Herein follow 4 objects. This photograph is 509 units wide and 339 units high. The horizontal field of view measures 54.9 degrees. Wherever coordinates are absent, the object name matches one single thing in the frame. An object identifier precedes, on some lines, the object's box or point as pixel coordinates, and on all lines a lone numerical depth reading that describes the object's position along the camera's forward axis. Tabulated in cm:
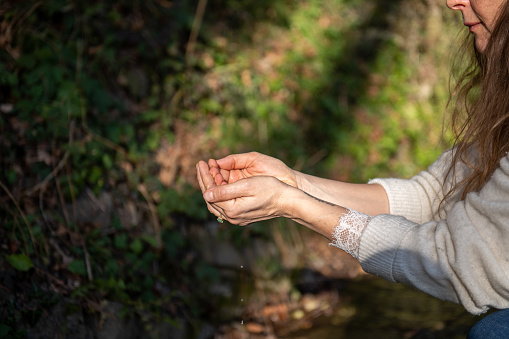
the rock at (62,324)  224
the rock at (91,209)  290
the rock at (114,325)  250
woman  157
